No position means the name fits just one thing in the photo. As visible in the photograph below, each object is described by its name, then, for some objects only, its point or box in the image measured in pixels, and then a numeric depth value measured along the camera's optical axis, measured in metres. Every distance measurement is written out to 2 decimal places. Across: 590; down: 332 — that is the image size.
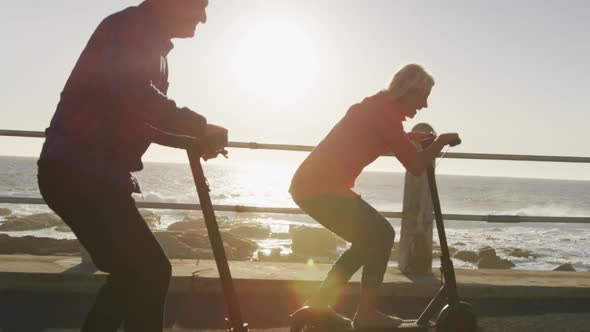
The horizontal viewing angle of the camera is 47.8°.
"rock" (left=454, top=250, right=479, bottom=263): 30.42
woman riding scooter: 3.78
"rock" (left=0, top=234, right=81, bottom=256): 21.80
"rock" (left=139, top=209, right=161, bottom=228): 43.75
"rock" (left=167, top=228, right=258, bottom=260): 19.86
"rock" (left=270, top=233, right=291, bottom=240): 42.38
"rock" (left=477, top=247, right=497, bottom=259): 28.95
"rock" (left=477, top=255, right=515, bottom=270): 26.81
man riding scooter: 2.42
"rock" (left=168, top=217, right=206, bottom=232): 35.75
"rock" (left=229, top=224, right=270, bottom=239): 41.14
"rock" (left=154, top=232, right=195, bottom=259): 11.36
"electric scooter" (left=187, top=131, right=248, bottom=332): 2.53
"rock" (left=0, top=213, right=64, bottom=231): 39.06
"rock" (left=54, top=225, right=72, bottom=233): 38.58
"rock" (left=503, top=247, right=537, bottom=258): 32.91
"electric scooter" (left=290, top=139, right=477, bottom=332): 3.86
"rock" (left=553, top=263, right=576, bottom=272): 19.36
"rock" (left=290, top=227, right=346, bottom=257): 31.43
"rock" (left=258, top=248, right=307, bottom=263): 25.66
